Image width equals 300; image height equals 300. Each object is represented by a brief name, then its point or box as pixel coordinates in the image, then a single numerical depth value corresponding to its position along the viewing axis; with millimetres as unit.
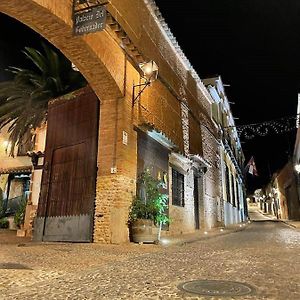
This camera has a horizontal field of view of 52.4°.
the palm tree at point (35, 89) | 13945
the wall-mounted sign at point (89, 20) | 6677
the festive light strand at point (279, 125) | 17520
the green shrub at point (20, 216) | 12852
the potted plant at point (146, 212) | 8445
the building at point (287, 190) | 30844
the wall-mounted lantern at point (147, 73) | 9930
